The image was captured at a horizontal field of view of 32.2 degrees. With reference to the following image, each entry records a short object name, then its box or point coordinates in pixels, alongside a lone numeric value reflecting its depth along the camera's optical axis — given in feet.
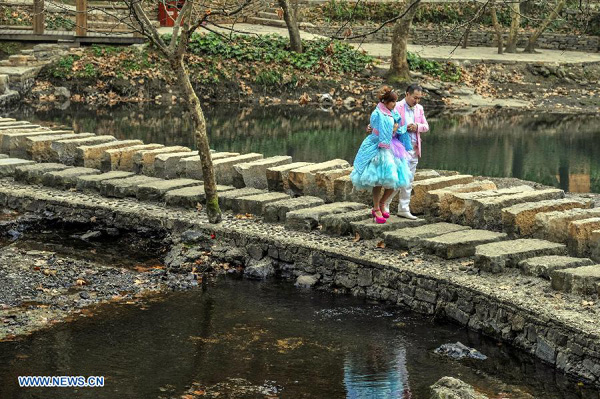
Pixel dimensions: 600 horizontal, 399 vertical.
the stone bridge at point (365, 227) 34.73
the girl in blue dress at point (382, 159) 41.93
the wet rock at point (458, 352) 33.99
